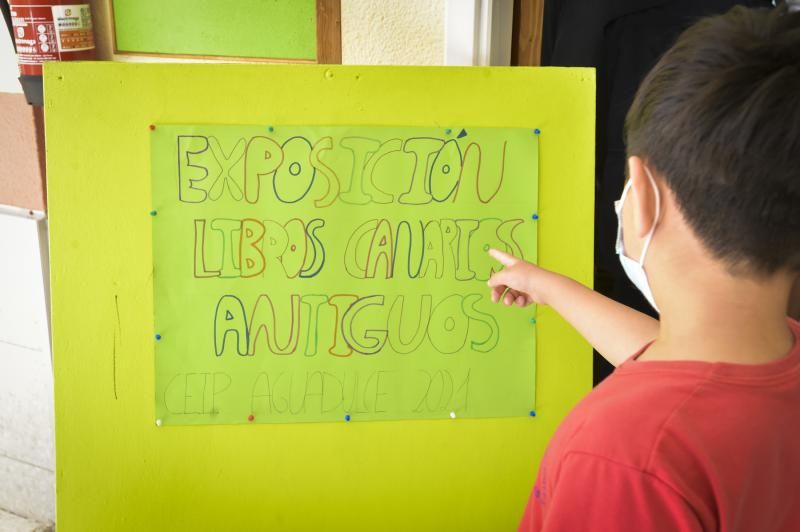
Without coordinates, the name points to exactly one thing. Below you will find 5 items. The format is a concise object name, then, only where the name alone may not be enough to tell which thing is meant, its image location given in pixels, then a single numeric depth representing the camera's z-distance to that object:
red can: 1.36
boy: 0.62
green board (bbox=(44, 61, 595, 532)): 1.25
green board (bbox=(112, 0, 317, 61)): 1.53
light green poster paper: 1.27
